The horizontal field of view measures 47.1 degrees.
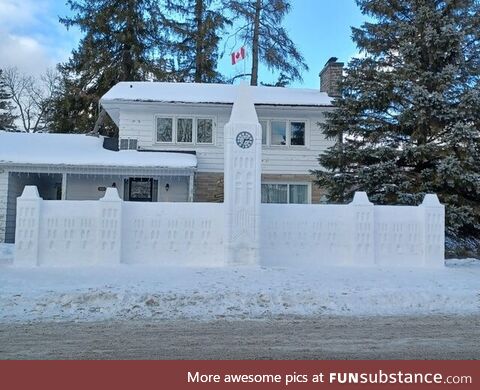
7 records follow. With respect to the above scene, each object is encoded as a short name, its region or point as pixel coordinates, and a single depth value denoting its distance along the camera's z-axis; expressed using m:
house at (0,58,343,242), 21.67
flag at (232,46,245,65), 23.77
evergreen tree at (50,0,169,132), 32.78
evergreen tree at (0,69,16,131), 42.94
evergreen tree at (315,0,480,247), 16.00
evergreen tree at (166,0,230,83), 33.66
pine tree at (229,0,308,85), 31.67
